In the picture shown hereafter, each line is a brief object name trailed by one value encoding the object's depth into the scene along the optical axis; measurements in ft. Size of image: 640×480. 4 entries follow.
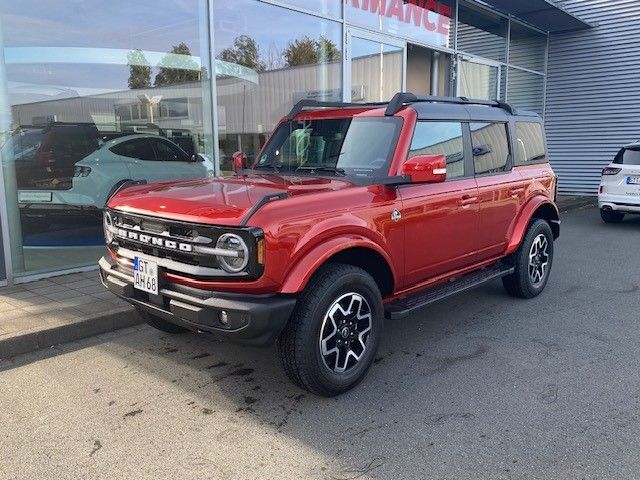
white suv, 33.45
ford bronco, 10.63
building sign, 33.47
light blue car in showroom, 21.73
